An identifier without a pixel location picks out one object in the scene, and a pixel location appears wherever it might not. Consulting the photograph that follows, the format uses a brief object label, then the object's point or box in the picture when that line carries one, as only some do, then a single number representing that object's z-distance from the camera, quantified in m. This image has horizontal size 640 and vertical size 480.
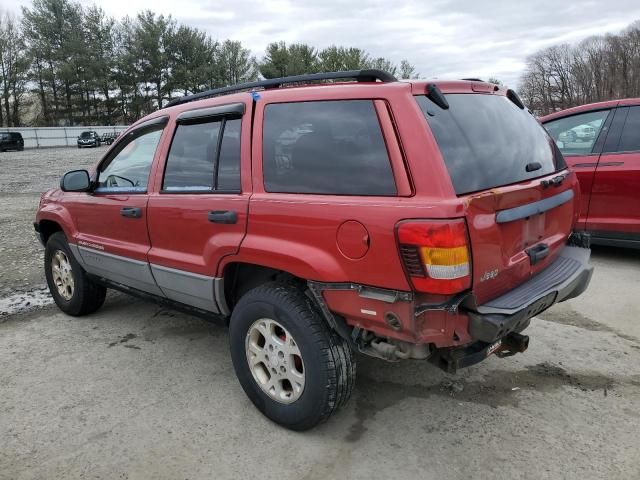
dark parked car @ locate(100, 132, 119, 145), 42.20
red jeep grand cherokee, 2.29
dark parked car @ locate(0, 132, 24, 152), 35.00
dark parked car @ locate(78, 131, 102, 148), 39.06
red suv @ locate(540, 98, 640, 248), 5.47
